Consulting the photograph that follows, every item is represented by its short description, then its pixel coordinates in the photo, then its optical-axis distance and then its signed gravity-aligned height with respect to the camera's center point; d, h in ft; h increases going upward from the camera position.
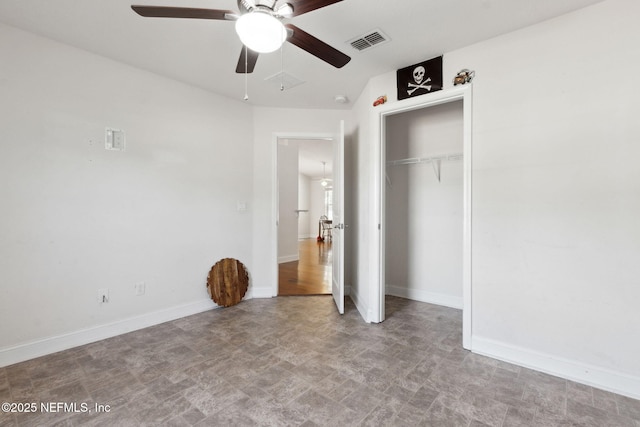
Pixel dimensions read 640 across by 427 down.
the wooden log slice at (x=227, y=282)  10.91 -2.75
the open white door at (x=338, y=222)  10.27 -0.37
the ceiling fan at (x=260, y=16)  4.27 +3.26
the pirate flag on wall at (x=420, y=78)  8.24 +4.04
